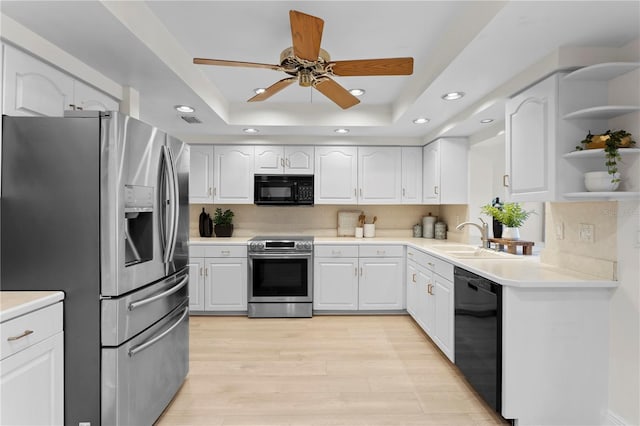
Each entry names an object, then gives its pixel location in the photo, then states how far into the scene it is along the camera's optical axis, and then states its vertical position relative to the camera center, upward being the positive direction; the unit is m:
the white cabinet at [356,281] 4.03 -0.78
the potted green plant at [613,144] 1.76 +0.38
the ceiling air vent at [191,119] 3.34 +0.96
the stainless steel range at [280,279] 3.96 -0.75
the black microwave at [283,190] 4.29 +0.31
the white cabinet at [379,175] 4.34 +0.51
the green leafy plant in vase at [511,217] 3.13 -0.01
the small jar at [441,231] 4.38 -0.20
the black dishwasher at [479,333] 2.01 -0.77
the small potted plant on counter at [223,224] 4.48 -0.13
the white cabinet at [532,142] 1.98 +0.47
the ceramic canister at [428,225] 4.53 -0.13
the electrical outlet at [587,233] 2.08 -0.10
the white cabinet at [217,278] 3.98 -0.75
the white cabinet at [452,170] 3.94 +0.53
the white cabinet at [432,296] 2.73 -0.75
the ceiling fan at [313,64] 1.63 +0.86
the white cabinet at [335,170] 4.32 +0.57
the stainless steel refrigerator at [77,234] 1.61 -0.10
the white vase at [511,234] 3.11 -0.16
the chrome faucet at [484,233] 3.19 -0.16
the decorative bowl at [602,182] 1.78 +0.19
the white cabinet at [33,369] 1.30 -0.65
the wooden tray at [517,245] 2.96 -0.26
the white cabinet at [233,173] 4.29 +0.52
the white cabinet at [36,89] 1.61 +0.66
